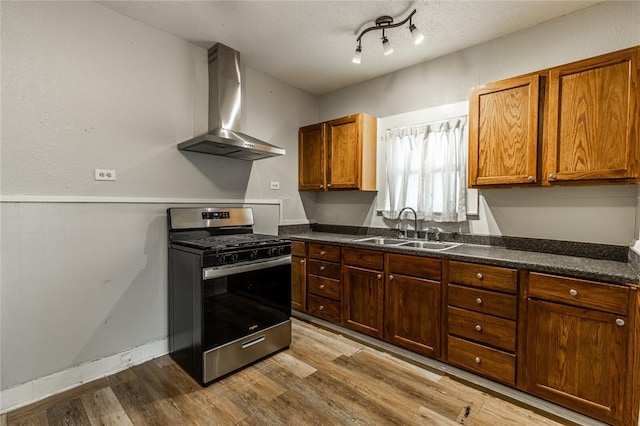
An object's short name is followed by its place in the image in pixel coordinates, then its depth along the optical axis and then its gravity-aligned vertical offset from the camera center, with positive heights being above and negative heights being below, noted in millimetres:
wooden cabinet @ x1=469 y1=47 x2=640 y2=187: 1795 +561
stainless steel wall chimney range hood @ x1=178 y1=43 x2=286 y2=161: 2613 +950
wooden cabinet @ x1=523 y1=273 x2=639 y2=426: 1575 -801
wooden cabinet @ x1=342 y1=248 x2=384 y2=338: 2594 -763
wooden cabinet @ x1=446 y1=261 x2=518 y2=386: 1942 -778
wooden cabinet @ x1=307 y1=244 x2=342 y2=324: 2902 -767
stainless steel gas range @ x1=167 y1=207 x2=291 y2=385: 2080 -680
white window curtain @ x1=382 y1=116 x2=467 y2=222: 2750 +373
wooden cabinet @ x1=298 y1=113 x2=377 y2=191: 3197 +604
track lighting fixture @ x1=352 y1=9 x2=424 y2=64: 2199 +1416
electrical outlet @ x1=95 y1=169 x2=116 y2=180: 2178 +237
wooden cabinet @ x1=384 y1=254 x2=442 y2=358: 2268 -772
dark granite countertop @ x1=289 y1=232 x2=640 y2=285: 1631 -349
